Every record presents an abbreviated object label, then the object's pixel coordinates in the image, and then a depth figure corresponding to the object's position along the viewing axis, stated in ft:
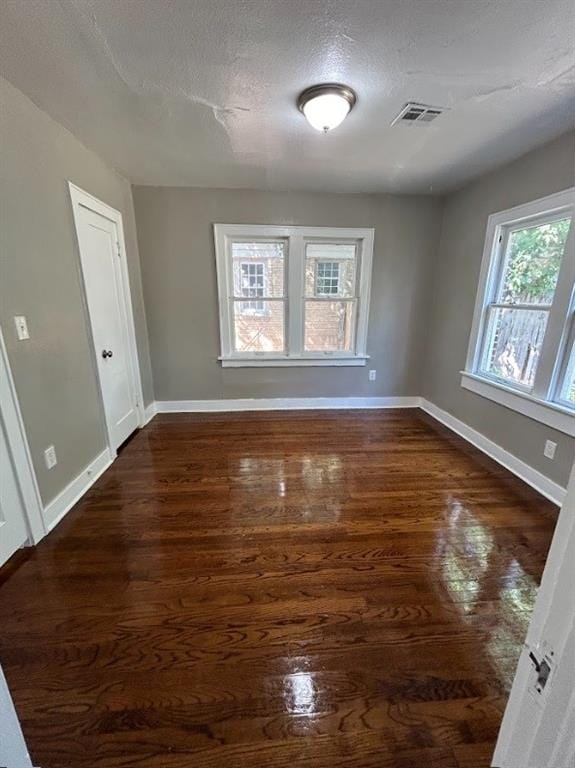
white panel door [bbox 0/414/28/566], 5.52
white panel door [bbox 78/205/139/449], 8.29
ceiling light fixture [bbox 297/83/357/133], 5.66
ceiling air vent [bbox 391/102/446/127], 6.25
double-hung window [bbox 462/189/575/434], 7.40
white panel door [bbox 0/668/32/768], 2.27
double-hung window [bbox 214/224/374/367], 11.78
